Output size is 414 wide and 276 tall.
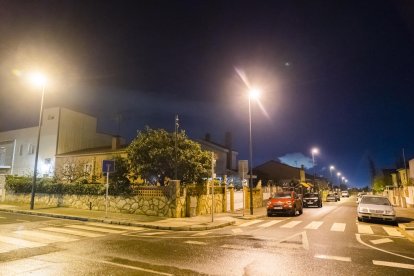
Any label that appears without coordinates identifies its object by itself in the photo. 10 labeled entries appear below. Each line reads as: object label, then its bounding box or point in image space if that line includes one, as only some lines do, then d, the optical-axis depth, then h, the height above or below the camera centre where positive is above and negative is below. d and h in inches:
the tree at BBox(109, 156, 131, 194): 793.6 +33.6
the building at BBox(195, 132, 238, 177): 1608.3 +215.9
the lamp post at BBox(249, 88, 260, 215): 863.1 +204.5
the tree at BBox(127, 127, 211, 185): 832.9 +90.7
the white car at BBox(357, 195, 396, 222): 656.4 -34.7
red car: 839.7 -29.8
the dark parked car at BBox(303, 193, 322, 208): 1322.1 -30.1
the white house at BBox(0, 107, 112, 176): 1511.6 +258.5
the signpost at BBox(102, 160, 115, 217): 658.8 +53.7
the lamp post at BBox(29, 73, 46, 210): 868.0 +303.3
